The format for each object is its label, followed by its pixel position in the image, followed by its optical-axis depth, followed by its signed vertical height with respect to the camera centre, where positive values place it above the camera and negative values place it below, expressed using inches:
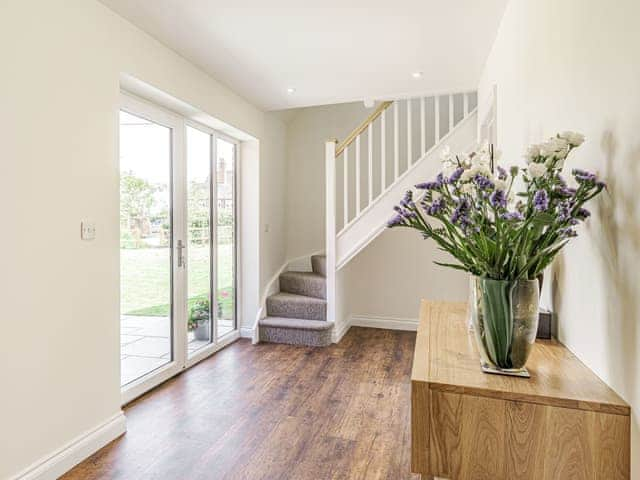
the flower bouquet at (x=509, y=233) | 39.6 +0.3
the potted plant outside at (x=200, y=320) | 141.1 -30.9
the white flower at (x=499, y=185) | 40.8 +5.3
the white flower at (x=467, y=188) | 42.8 +5.2
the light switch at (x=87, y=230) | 83.9 +1.2
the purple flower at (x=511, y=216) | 38.3 +2.0
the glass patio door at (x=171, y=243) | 109.7 -2.2
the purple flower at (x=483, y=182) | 40.6 +5.5
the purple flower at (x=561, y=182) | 40.1 +5.5
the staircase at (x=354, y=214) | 157.2 +9.1
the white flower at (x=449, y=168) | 51.9 +9.1
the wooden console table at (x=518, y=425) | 34.9 -17.8
